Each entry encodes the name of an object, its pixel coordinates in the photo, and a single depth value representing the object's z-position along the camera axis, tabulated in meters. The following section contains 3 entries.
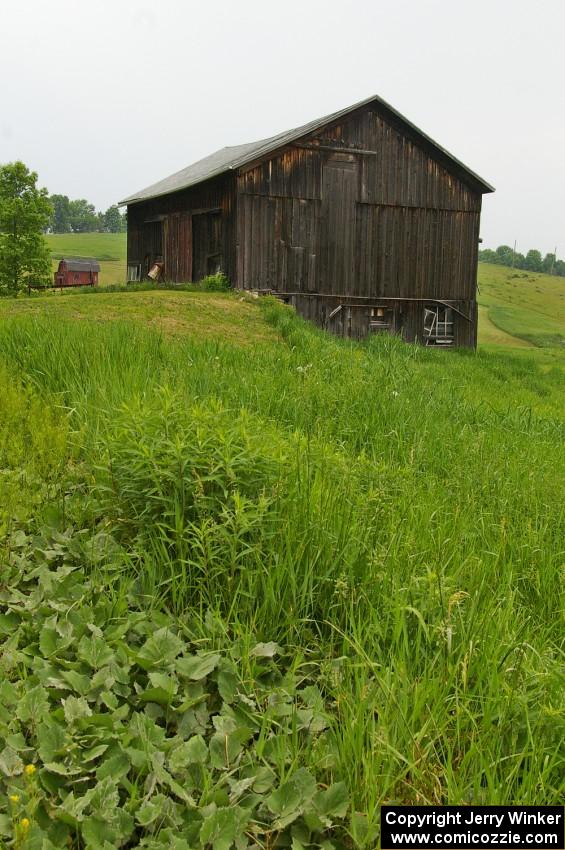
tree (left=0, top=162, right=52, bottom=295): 39.22
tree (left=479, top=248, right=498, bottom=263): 151.25
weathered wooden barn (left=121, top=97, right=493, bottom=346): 19.64
